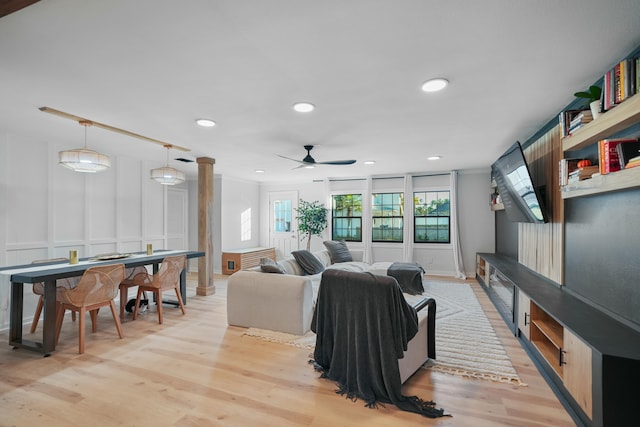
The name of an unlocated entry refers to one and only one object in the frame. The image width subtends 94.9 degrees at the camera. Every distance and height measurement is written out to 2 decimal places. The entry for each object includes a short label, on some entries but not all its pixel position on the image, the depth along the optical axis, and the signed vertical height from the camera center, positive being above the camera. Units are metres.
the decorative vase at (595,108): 2.12 +0.79
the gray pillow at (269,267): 3.66 -0.64
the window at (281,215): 8.31 +0.01
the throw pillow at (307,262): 4.63 -0.73
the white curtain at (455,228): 6.46 -0.27
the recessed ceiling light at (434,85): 2.29 +1.05
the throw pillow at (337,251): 5.96 -0.74
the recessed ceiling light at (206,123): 3.21 +1.04
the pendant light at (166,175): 4.36 +0.62
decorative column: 5.11 -0.20
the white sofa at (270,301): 3.35 -1.02
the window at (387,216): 7.15 -0.01
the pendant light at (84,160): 3.05 +0.59
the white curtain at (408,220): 6.83 -0.10
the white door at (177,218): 6.77 -0.06
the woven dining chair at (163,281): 3.87 -0.88
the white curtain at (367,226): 7.23 -0.25
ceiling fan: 4.18 +0.78
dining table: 2.88 -0.80
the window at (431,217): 6.76 -0.03
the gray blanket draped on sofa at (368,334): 2.14 -0.90
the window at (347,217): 7.58 -0.03
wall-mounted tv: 3.07 +0.31
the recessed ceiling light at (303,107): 2.75 +1.04
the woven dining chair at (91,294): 2.98 -0.82
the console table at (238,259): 6.88 -1.05
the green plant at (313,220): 7.55 -0.11
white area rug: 2.57 -1.35
